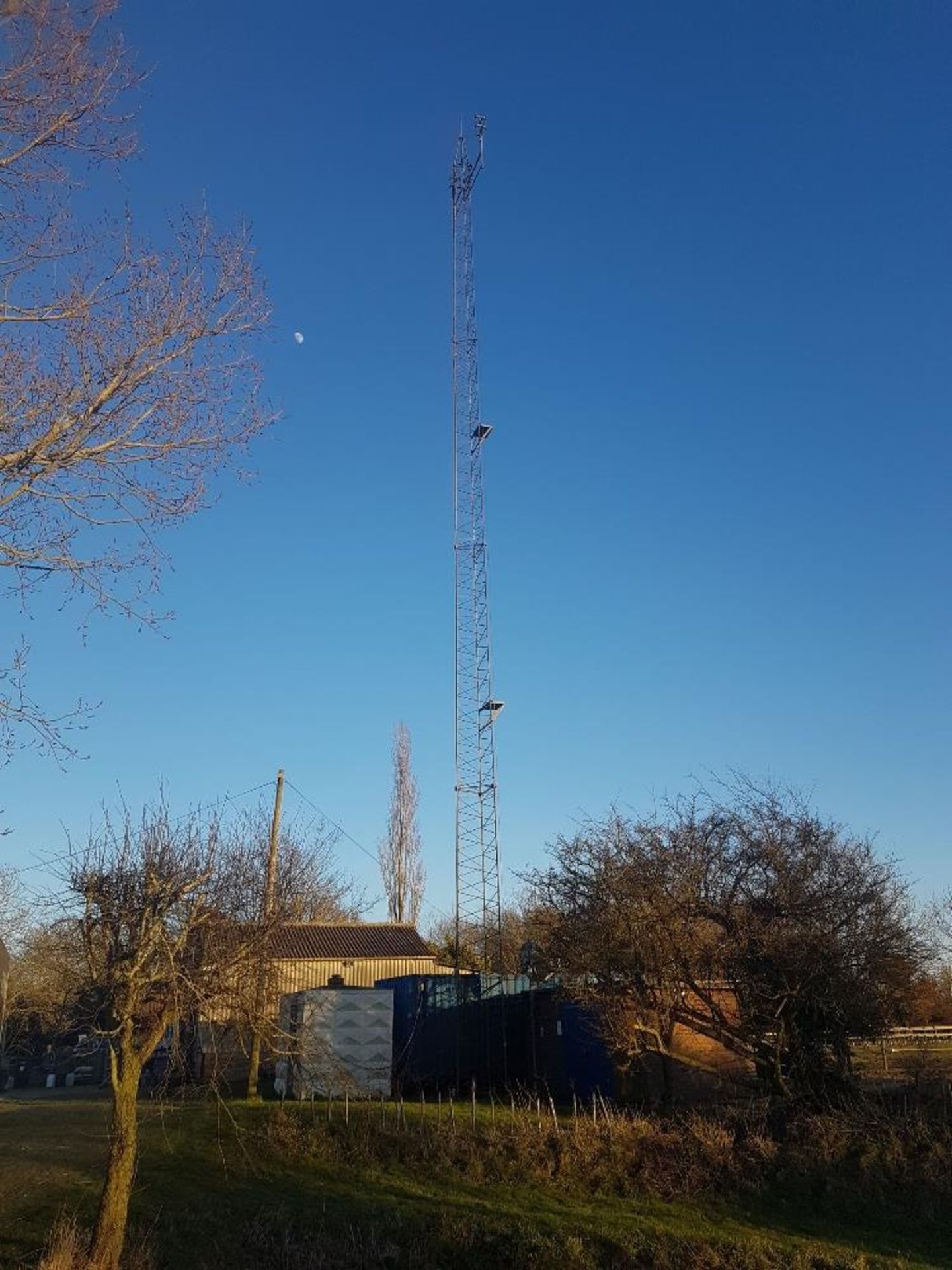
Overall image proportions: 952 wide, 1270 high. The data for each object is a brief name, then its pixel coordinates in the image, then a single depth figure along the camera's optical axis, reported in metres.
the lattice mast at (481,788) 29.52
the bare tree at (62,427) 8.62
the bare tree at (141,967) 10.55
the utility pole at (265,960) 12.37
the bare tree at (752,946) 17.91
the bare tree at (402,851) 47.19
